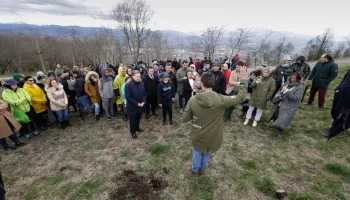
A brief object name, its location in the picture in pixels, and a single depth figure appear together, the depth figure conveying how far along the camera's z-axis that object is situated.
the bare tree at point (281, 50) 44.80
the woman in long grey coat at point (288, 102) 4.37
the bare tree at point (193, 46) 30.48
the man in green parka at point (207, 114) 2.55
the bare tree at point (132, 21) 23.07
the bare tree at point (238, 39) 24.67
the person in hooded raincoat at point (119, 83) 6.44
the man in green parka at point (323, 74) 5.86
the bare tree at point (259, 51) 42.11
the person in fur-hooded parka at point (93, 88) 5.99
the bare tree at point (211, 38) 22.21
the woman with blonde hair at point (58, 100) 5.40
